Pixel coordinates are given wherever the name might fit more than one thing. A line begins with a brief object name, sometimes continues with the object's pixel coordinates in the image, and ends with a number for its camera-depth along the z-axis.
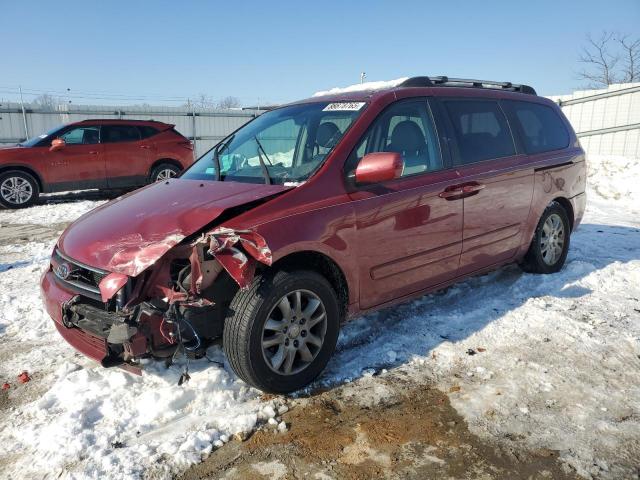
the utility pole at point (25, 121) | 15.95
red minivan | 2.79
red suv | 9.97
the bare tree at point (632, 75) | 27.99
